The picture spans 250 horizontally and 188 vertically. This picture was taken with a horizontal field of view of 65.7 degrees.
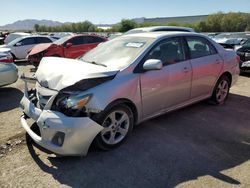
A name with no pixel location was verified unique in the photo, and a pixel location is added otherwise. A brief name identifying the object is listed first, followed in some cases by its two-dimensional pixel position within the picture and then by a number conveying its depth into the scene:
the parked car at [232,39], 7.98
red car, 7.73
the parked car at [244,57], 6.36
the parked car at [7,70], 4.85
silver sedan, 2.37
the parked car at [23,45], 10.19
